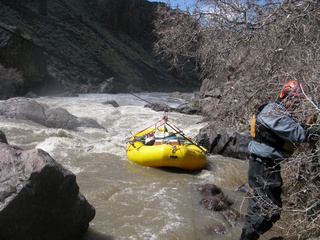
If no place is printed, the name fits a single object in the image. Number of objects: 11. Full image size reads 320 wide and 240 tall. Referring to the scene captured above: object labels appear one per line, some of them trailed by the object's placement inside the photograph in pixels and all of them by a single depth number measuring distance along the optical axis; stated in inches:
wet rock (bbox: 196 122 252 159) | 277.9
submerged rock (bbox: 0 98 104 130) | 384.8
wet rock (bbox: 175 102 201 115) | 585.0
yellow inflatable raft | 245.7
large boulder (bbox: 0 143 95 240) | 98.0
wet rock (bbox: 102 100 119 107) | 648.3
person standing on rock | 102.1
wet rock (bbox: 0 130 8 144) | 189.3
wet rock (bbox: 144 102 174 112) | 616.3
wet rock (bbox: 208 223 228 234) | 147.0
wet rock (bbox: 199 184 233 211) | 170.9
